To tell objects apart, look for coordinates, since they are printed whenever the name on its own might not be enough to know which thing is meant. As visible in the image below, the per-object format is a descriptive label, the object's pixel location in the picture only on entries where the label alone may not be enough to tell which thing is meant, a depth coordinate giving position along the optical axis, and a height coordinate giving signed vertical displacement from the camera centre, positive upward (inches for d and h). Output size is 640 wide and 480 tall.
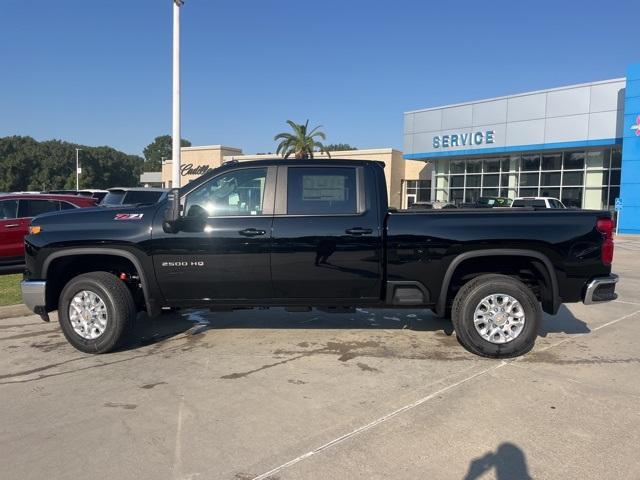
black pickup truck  205.3 -16.8
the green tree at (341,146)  4473.4 +563.4
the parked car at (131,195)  514.6 +8.7
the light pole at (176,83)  603.2 +141.3
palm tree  1820.9 +234.0
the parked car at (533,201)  816.2 +24.0
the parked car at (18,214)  394.3 -10.6
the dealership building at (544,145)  1000.2 +153.9
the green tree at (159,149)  5580.7 +615.3
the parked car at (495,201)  876.0 +24.4
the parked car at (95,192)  824.3 +17.8
